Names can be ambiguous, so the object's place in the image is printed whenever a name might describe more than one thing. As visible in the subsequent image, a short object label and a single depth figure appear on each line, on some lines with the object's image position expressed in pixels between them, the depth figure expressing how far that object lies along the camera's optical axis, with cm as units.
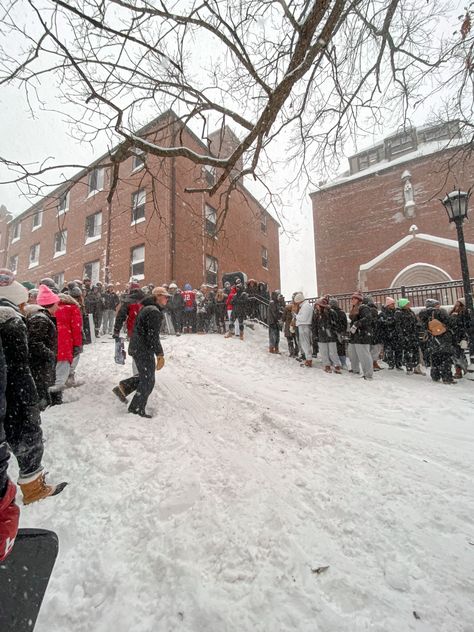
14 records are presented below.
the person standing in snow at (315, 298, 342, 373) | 712
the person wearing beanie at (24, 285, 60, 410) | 331
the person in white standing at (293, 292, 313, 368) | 763
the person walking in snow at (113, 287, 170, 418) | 399
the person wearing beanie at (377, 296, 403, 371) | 730
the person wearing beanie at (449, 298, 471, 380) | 652
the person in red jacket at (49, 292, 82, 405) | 466
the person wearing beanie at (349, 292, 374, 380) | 648
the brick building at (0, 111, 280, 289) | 1520
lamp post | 639
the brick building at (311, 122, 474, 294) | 1725
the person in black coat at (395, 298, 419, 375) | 699
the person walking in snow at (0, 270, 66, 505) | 176
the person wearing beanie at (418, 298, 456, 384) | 625
